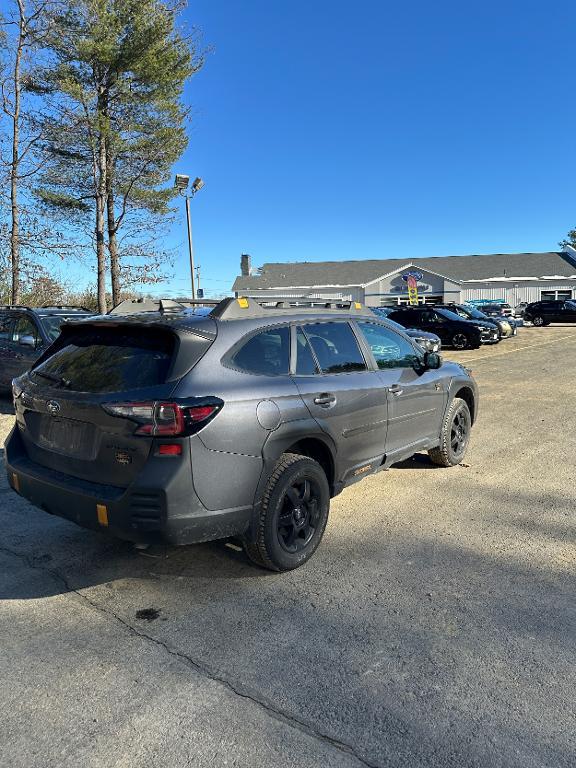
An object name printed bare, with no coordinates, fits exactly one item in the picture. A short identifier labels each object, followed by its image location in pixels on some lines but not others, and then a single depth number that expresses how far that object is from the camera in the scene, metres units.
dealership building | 51.00
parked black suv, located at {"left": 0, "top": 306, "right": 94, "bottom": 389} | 8.60
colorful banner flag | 31.96
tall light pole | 17.28
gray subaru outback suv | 3.05
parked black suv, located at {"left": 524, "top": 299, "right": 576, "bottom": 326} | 36.12
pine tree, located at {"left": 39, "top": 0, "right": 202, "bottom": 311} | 18.03
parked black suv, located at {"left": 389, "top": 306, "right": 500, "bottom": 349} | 21.73
